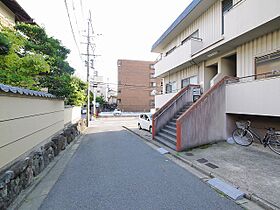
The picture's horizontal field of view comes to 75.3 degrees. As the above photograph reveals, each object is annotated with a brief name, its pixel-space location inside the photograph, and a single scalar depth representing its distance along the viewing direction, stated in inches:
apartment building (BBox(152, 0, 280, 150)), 240.1
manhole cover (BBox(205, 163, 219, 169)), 207.8
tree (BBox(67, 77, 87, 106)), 508.2
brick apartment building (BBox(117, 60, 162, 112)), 1706.4
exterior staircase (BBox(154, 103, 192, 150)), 326.6
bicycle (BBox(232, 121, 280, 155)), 251.6
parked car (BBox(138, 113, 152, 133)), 525.3
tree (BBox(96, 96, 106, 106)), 1786.3
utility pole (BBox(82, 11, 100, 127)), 752.3
